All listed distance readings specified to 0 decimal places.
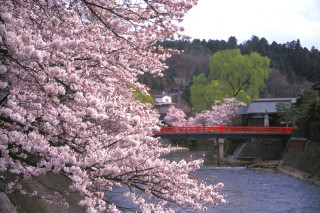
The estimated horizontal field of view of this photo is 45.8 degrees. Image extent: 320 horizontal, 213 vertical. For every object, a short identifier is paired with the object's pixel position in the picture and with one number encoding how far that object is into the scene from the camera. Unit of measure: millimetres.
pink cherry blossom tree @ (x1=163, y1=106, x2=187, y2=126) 66606
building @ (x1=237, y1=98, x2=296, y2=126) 46281
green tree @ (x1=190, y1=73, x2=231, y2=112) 48806
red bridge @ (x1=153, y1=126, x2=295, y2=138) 38844
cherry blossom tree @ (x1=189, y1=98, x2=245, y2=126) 48031
